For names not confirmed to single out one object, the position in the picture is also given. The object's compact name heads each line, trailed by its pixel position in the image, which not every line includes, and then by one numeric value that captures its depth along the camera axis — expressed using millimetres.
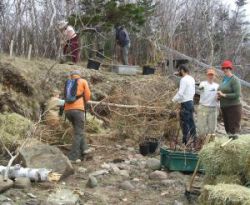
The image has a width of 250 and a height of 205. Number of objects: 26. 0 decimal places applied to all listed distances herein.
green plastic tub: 8250
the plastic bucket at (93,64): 15438
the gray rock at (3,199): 6338
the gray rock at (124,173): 8398
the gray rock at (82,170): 8407
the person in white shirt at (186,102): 9617
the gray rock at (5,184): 6653
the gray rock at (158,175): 8086
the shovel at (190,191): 6801
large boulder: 7828
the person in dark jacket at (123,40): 16703
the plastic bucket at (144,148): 9986
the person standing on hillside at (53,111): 10602
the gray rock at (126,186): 7601
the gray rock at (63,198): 6484
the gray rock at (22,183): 6973
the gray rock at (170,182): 7758
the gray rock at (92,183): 7540
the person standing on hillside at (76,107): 9094
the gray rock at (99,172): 8203
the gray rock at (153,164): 8688
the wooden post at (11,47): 13105
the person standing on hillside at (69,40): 13523
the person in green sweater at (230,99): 9391
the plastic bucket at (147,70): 16656
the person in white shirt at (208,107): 9742
